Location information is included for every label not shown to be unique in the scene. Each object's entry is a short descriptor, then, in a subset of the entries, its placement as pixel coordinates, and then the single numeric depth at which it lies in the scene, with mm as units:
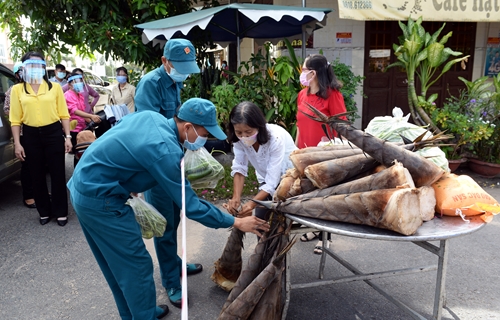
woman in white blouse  2668
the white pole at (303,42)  6457
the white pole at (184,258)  1393
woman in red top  3396
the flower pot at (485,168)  5645
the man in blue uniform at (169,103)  2900
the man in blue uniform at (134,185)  2072
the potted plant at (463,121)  5414
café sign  6102
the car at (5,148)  5016
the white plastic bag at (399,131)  2375
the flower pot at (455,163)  5676
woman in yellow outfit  4223
